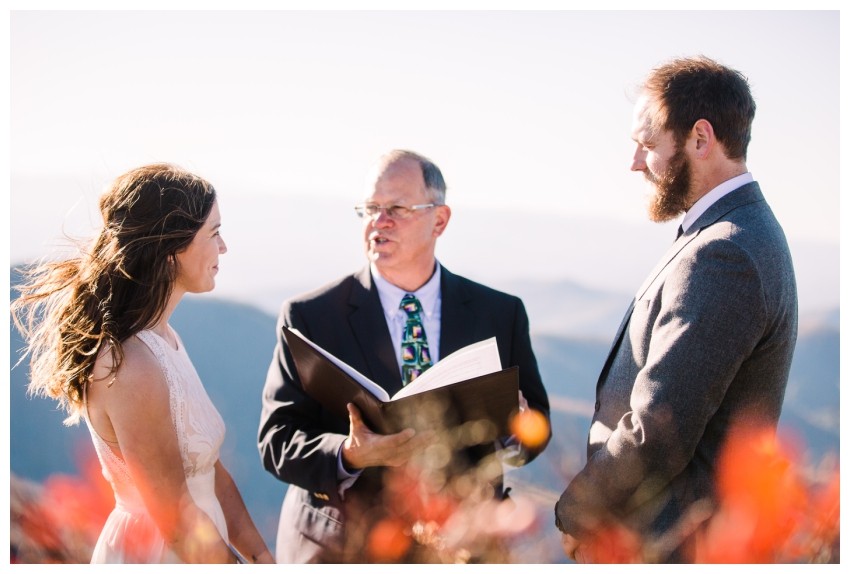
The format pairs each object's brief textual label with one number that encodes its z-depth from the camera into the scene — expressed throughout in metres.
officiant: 2.78
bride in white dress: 2.20
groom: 2.12
